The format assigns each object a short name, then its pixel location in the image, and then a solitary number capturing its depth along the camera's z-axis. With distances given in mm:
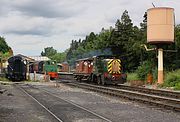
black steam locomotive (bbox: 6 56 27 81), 43875
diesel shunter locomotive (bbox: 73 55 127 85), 33781
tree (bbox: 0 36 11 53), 131000
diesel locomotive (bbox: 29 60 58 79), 51750
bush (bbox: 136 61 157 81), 40250
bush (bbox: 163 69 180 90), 31606
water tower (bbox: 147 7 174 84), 34644
